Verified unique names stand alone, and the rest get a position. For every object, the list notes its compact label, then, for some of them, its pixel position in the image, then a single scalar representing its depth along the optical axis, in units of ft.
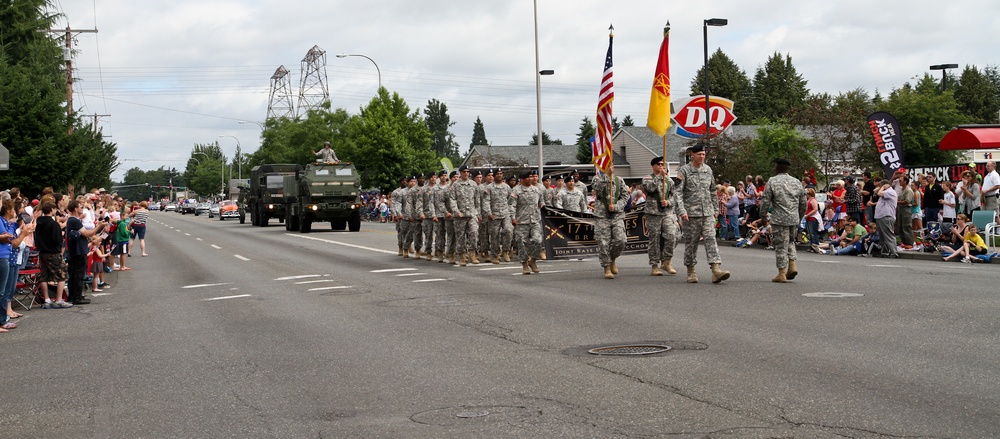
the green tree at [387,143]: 200.23
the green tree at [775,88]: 326.24
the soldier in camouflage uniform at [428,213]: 69.56
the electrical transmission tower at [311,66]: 312.91
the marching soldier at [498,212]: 63.21
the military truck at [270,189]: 159.74
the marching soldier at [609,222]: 51.01
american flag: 55.26
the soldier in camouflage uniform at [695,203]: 46.70
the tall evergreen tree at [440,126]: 518.78
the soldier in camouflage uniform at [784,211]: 45.47
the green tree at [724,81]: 320.09
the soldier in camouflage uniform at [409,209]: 72.33
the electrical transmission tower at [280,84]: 339.77
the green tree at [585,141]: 287.26
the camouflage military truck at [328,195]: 130.00
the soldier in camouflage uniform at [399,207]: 74.13
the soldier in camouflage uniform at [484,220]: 63.72
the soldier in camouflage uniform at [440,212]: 67.41
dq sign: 140.56
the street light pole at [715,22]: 112.27
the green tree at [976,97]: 285.43
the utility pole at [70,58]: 162.44
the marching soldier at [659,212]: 48.88
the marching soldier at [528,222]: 56.18
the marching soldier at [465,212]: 65.16
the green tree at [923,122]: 176.04
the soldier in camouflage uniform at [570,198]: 65.05
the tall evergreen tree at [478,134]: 537.24
